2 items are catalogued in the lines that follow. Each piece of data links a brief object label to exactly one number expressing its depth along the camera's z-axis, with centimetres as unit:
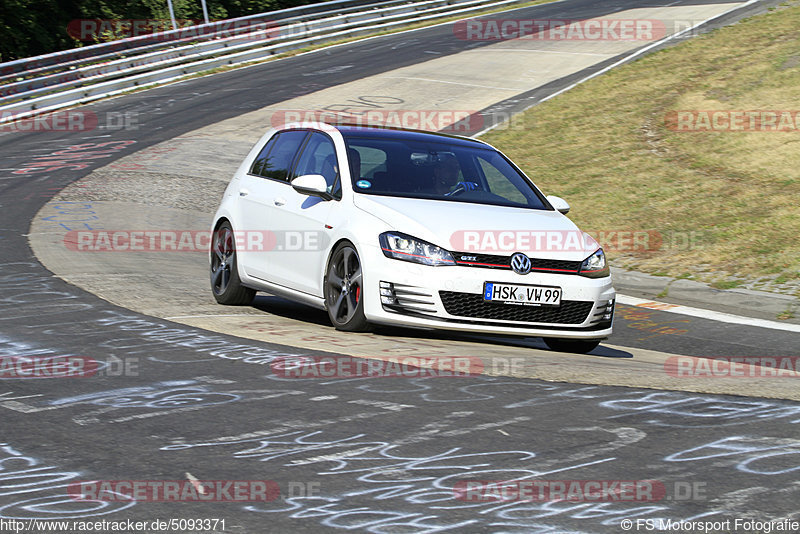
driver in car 1722
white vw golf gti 1520
